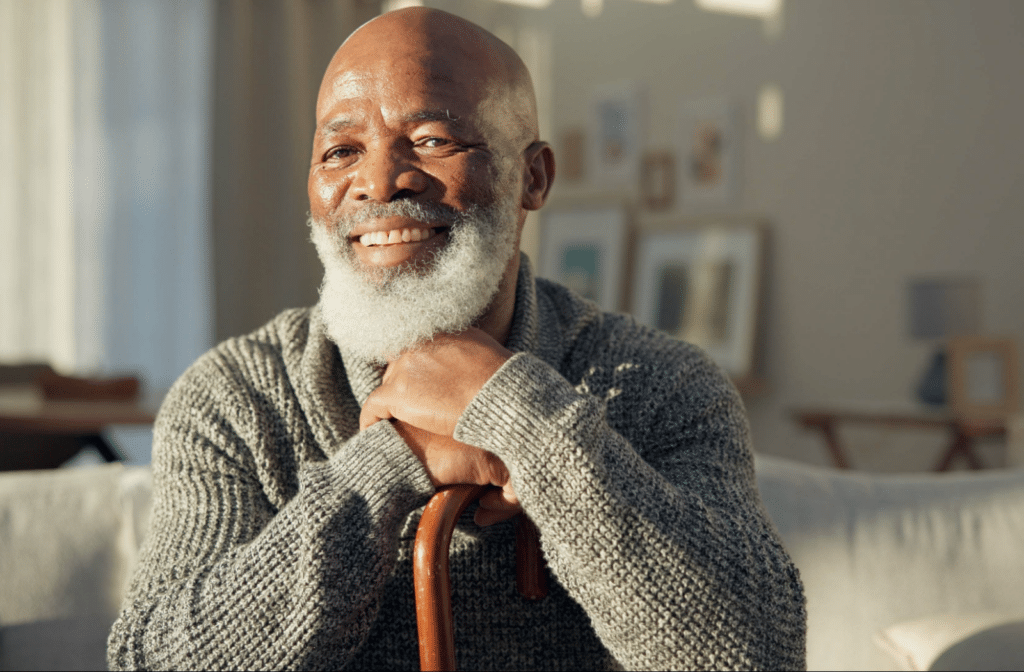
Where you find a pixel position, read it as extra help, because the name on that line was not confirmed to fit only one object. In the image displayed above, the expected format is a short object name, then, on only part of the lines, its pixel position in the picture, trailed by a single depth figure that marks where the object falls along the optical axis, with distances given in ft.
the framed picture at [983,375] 10.23
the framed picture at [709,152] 13.16
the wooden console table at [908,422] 9.98
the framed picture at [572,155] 14.60
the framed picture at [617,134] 14.03
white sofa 4.02
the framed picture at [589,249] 13.87
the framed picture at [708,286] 12.78
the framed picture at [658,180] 13.76
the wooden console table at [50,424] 7.48
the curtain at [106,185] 11.71
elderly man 2.73
